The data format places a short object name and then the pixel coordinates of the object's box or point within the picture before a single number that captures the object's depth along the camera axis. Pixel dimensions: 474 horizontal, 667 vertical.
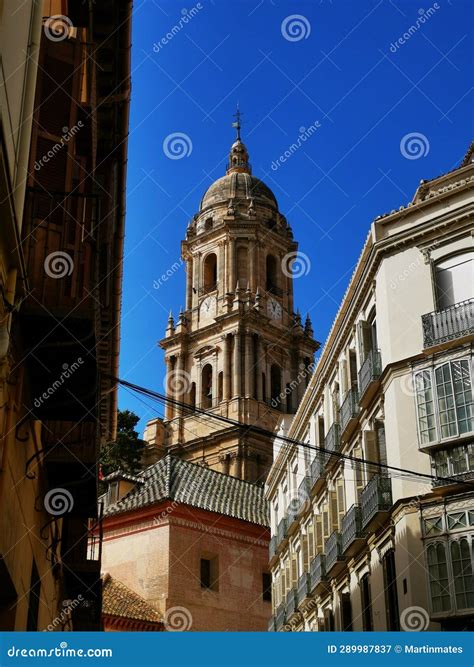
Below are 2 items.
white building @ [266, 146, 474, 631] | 18.70
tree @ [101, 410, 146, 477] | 56.28
